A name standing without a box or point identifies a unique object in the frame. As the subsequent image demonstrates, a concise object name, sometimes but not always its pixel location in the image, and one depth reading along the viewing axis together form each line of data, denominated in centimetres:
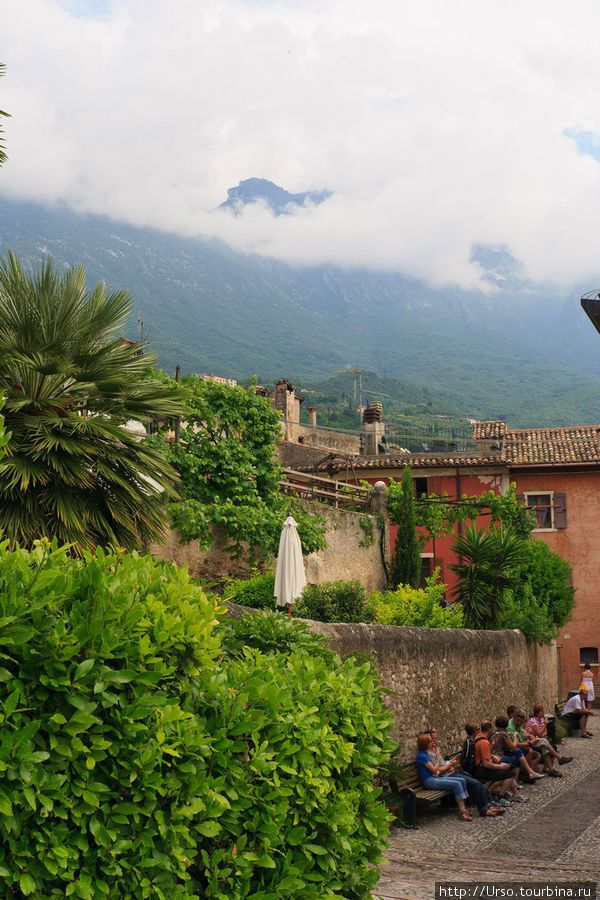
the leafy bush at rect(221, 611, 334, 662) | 746
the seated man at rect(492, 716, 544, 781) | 1296
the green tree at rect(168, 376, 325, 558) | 1784
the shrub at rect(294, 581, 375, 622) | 1603
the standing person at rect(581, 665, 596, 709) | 2394
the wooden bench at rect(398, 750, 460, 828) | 1060
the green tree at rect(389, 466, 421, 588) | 2347
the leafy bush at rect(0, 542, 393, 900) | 393
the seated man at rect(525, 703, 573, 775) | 1462
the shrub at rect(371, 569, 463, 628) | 1800
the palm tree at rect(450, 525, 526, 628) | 1881
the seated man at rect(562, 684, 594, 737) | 2033
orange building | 3256
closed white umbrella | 1384
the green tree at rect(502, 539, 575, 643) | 2766
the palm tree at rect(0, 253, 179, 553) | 1025
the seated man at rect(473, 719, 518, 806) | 1209
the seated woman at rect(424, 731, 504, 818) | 1139
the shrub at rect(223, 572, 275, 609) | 1627
